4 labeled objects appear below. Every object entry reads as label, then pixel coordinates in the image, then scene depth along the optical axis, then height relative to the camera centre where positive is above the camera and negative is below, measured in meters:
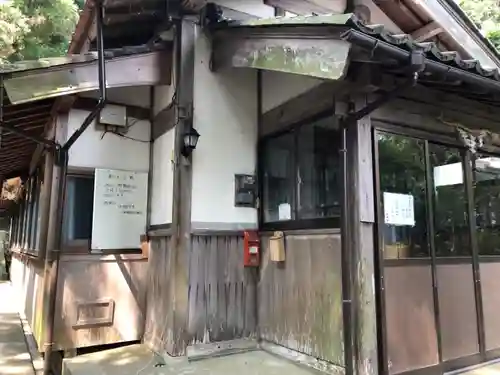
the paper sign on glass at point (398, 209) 3.68 +0.38
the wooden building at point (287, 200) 3.45 +0.54
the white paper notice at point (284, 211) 4.41 +0.43
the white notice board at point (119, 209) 4.97 +0.52
